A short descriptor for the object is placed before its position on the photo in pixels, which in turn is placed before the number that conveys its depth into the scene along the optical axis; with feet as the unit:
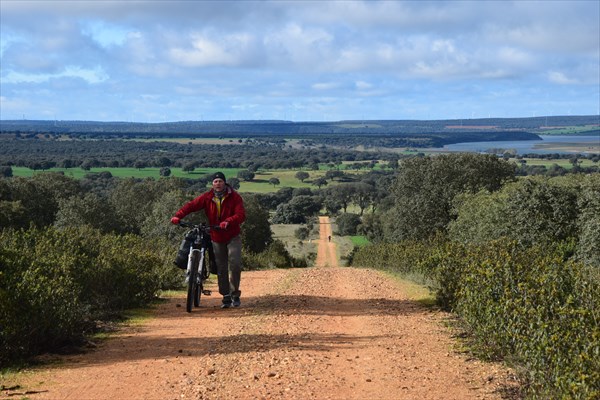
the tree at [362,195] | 360.75
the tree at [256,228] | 163.84
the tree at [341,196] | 356.18
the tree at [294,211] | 315.78
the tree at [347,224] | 295.89
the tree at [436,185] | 157.17
